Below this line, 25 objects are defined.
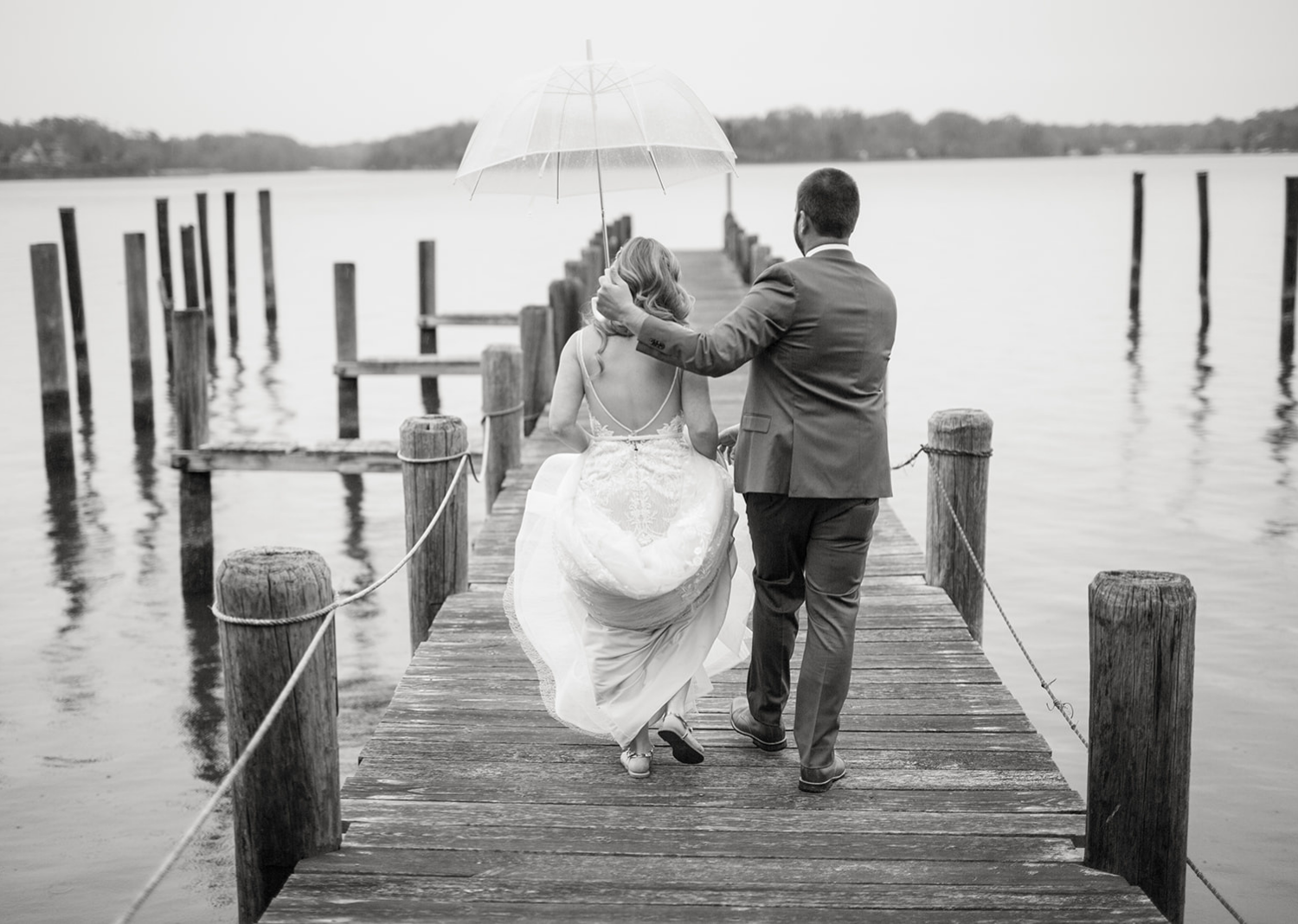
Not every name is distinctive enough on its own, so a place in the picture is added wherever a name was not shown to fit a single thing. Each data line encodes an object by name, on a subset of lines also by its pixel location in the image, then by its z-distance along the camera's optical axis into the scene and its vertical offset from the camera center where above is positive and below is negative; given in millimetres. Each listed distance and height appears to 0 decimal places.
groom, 3631 -424
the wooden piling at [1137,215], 26141 +784
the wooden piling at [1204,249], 24672 +102
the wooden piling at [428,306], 18750 -583
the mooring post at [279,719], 3158 -1082
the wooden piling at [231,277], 23469 -167
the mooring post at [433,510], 5344 -988
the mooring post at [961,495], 5391 -967
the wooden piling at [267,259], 23812 +163
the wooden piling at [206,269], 23672 -13
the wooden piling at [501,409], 7969 -872
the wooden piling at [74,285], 17516 -189
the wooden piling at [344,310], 14508 -466
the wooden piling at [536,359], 10070 -732
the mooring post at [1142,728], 3289 -1169
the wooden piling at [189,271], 20312 -33
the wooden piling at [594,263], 17253 -1
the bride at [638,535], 3834 -788
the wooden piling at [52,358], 13914 -948
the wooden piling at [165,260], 21016 +141
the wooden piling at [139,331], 16312 -772
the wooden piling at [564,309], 12531 -425
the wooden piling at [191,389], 8702 -795
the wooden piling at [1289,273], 21312 -341
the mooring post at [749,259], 20281 +34
